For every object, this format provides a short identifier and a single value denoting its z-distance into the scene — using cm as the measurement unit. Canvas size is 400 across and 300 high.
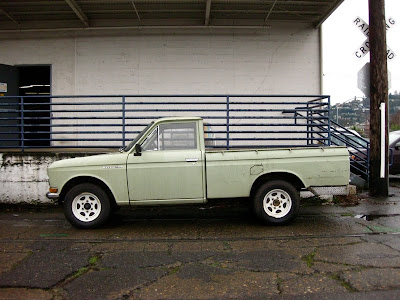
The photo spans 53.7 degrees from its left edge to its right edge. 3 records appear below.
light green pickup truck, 638
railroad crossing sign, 920
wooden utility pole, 888
